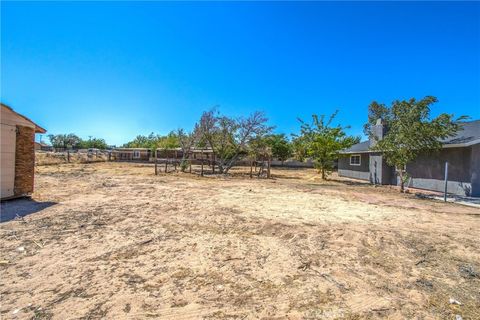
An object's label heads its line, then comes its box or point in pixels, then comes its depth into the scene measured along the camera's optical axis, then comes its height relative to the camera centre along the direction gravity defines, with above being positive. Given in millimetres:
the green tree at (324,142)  17969 +1523
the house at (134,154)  38938 +679
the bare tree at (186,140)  20859 +1717
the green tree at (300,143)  19539 +1617
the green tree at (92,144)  62828 +3405
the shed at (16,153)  7316 +67
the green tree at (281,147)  34588 +2077
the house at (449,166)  10523 -31
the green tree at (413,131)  10547 +1512
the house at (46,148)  50388 +1702
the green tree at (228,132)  19516 +2289
